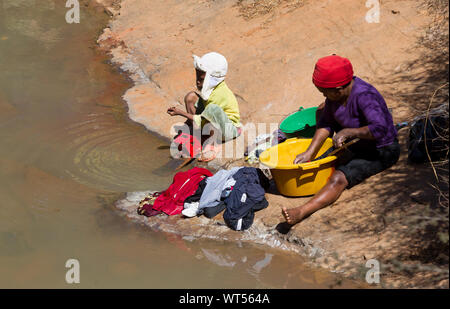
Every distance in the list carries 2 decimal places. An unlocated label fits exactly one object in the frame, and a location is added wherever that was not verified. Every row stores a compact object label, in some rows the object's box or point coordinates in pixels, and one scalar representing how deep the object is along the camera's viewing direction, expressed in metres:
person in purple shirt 9.52
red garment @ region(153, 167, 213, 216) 10.98
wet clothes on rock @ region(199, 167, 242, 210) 10.75
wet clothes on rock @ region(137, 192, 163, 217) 10.93
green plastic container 11.92
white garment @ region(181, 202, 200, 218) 10.78
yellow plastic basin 9.84
